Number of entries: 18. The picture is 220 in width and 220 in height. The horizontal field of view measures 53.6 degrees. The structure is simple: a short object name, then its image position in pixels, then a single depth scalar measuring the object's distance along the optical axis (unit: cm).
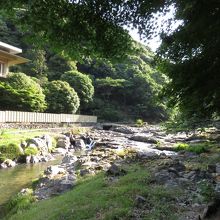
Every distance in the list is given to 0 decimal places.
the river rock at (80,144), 2078
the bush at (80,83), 3491
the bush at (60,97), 2944
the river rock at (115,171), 858
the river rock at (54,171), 1081
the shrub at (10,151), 1429
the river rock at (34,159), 1478
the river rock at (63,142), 1974
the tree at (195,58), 412
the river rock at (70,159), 1335
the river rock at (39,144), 1640
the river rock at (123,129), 2914
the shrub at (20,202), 765
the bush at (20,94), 2405
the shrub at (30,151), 1506
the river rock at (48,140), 1801
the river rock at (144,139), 2108
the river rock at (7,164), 1330
